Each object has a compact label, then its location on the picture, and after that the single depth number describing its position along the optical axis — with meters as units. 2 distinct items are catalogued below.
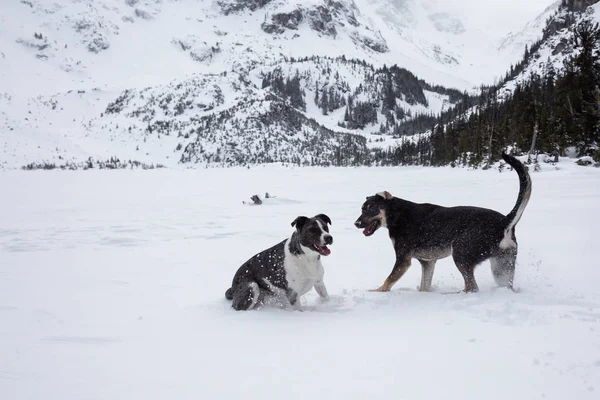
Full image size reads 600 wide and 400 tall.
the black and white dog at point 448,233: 5.11
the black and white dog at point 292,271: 5.49
